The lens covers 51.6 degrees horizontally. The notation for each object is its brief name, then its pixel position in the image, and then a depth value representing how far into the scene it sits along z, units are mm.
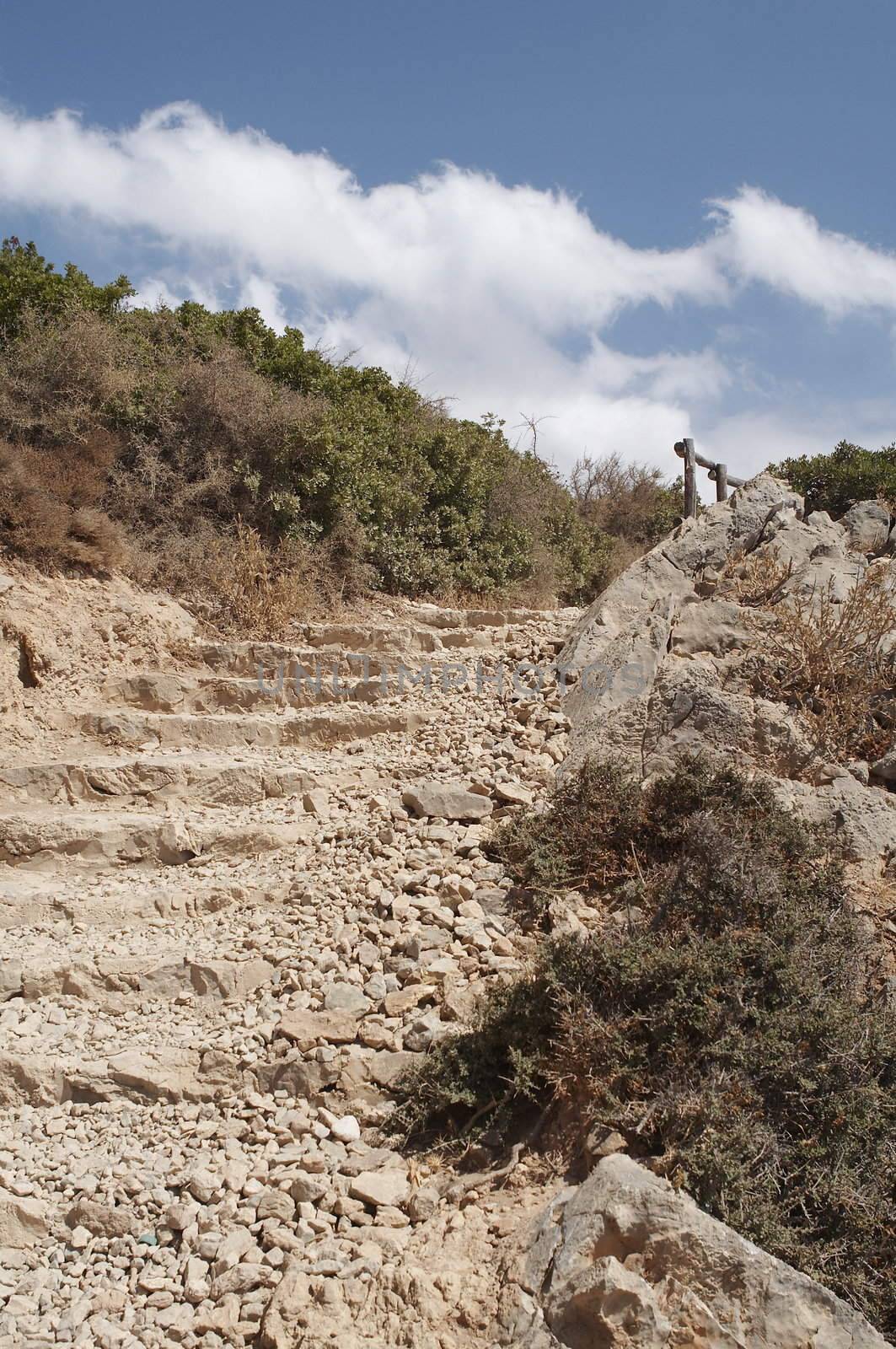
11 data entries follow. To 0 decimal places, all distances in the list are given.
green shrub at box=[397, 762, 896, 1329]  2938
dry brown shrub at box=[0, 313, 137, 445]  8867
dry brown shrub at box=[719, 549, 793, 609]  6672
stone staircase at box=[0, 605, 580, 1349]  3412
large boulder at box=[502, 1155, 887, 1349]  2381
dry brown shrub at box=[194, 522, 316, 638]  8656
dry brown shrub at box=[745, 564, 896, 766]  5492
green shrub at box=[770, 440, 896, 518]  13648
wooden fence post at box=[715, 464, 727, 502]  10992
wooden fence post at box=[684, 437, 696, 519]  10867
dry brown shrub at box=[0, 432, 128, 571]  7914
